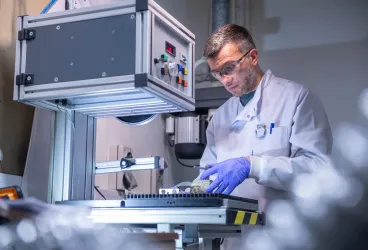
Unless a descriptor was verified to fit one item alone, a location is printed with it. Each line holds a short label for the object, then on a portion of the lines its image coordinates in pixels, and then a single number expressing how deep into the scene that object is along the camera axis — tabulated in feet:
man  5.99
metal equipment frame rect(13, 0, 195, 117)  4.61
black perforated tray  3.92
